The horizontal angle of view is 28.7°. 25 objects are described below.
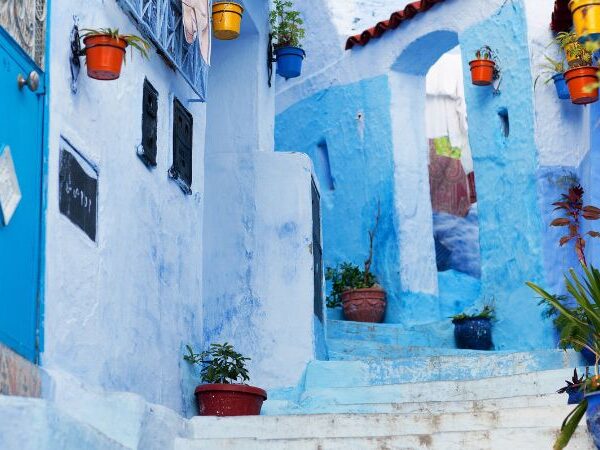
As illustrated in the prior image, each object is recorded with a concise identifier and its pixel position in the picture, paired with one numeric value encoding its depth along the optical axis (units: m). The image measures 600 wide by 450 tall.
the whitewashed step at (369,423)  6.55
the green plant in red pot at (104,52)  6.55
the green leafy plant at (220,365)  8.63
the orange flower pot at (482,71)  11.52
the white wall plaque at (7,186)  5.63
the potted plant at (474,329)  11.22
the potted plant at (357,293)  12.33
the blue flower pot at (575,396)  6.83
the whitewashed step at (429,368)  8.94
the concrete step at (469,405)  7.21
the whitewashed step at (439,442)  6.14
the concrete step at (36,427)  4.53
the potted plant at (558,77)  10.66
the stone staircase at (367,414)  5.38
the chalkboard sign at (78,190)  6.44
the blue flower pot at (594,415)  5.72
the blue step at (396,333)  11.55
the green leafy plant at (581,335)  5.81
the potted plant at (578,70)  9.83
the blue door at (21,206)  5.65
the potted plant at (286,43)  11.30
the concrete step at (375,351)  10.45
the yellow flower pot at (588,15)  9.39
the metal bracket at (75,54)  6.64
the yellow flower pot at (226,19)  9.39
